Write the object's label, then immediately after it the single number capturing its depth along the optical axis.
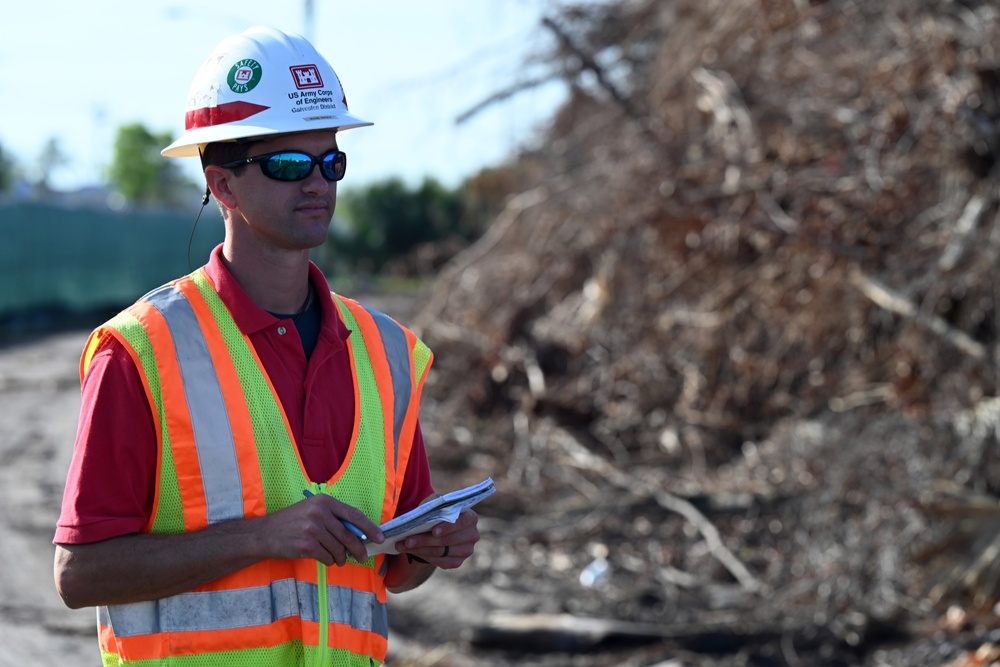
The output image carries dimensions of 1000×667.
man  4.33
